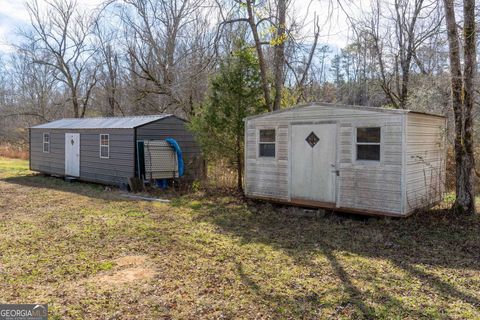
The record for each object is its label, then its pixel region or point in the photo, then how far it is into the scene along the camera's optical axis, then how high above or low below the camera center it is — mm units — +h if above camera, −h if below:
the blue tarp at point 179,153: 11711 -90
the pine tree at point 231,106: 10172 +1164
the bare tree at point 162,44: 17047 +5011
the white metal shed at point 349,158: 6910 -130
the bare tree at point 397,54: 16094 +4185
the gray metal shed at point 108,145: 11508 +132
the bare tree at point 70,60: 24172 +5588
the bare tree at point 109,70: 24000 +4921
